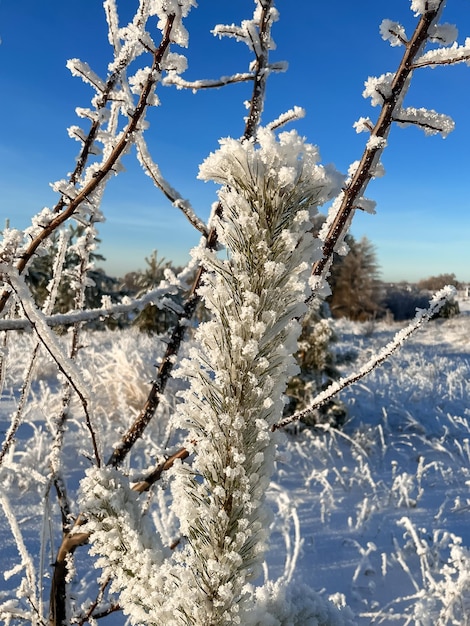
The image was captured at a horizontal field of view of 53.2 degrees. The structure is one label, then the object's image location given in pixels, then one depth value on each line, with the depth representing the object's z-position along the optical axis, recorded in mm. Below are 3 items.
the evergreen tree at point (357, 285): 20203
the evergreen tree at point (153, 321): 11611
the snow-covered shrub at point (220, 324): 434
